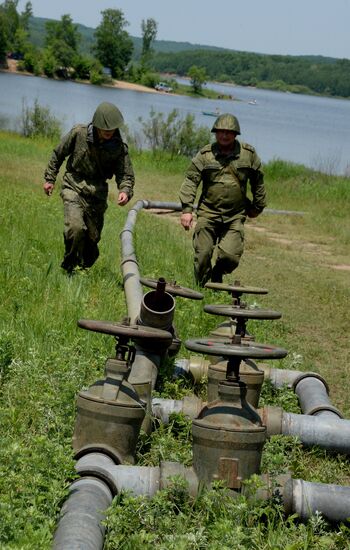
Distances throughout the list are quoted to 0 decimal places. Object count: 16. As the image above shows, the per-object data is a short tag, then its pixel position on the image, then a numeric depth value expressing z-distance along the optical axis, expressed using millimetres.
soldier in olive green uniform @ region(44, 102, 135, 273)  9242
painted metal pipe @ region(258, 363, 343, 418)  6059
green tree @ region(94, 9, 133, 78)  149125
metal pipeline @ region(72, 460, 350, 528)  4543
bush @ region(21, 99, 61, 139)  29938
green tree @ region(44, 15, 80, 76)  123000
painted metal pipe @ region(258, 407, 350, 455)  5578
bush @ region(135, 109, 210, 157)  27250
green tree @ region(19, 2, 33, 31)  176850
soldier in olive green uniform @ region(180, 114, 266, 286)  9273
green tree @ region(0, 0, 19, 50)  132600
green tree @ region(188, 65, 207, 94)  132588
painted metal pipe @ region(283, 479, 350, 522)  4598
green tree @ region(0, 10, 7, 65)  124662
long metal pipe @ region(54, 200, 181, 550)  3811
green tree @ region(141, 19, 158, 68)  161875
